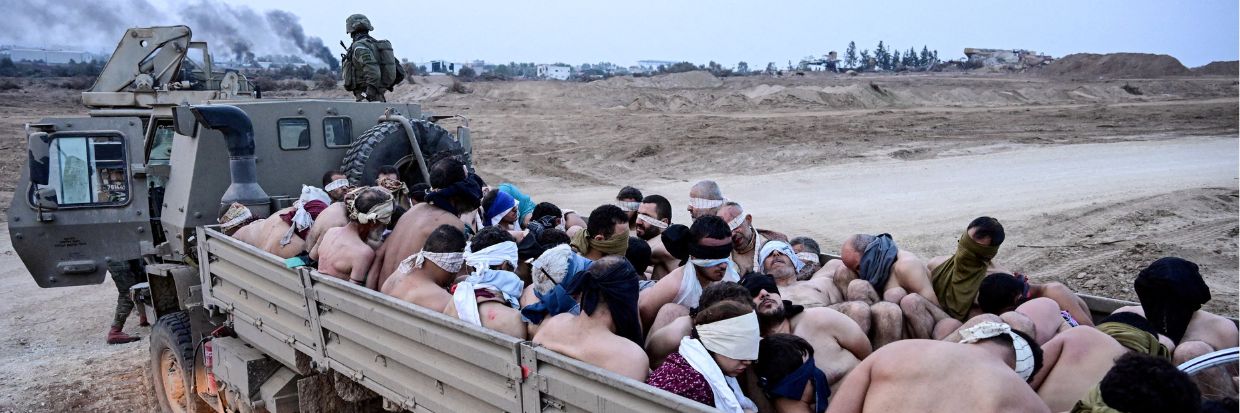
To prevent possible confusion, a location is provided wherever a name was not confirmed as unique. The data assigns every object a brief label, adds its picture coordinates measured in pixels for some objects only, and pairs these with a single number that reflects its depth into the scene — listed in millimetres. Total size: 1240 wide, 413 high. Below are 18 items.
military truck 4285
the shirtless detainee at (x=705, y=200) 5891
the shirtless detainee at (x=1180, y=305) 4074
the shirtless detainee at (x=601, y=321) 3656
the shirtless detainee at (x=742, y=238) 5531
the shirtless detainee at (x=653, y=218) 6234
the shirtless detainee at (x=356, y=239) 5258
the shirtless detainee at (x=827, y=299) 4301
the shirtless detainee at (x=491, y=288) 4168
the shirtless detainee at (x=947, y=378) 2969
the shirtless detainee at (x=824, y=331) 3861
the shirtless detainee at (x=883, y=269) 4867
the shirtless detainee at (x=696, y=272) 4539
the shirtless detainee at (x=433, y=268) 4625
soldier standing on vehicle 9062
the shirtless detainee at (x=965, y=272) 4664
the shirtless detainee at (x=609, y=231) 5090
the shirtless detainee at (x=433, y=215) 5297
